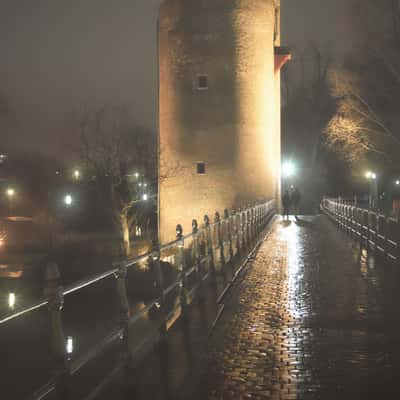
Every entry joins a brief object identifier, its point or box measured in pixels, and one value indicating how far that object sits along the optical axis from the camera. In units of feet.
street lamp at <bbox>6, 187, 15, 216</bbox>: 155.41
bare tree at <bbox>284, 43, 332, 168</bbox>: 163.32
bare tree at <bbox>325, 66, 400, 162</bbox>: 81.66
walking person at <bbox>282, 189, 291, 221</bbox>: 94.08
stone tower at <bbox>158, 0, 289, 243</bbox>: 102.78
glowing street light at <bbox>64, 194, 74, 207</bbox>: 140.02
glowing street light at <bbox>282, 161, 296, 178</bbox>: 154.88
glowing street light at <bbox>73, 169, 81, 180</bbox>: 166.78
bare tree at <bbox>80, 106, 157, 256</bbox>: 128.16
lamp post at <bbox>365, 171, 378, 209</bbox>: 111.18
